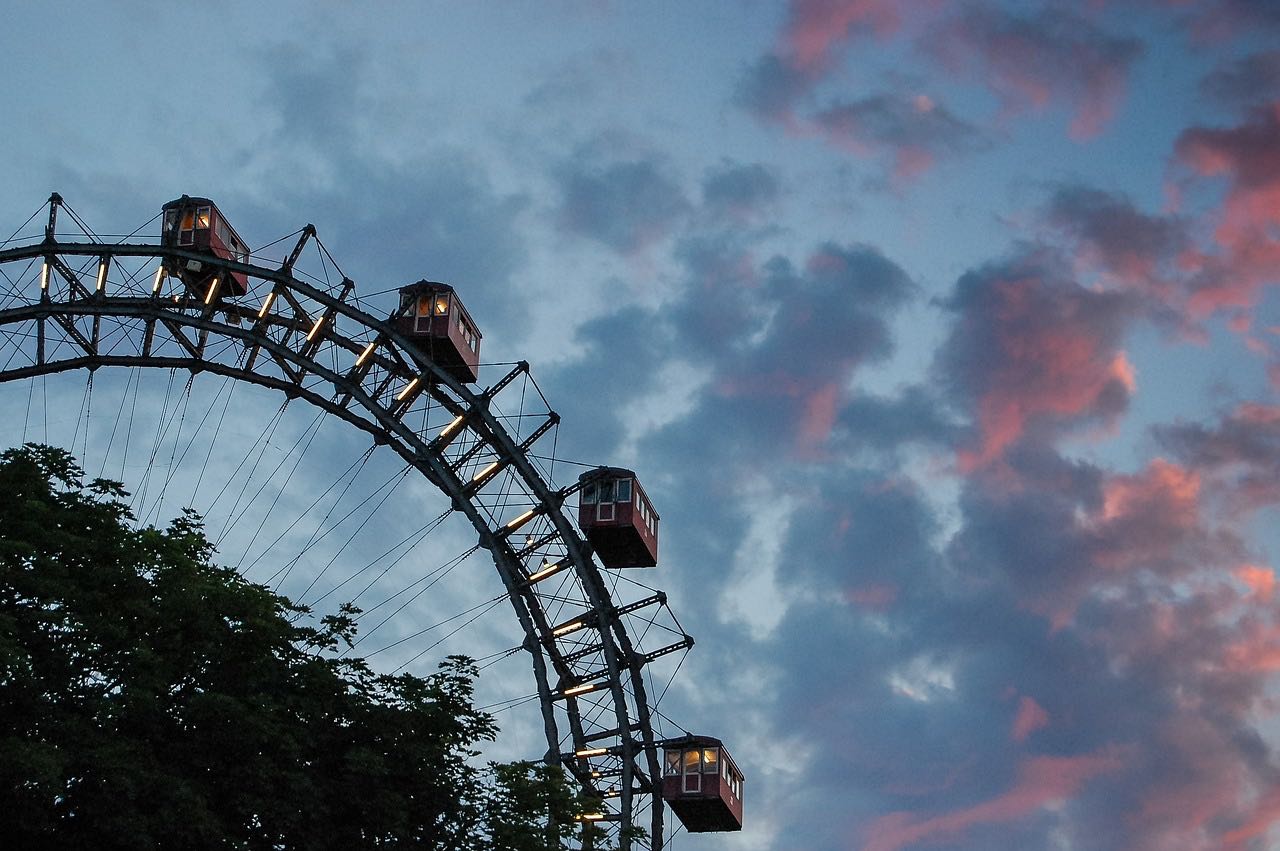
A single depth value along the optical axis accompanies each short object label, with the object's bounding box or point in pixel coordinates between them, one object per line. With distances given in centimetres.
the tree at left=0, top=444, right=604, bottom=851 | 4594
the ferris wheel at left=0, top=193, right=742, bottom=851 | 6775
